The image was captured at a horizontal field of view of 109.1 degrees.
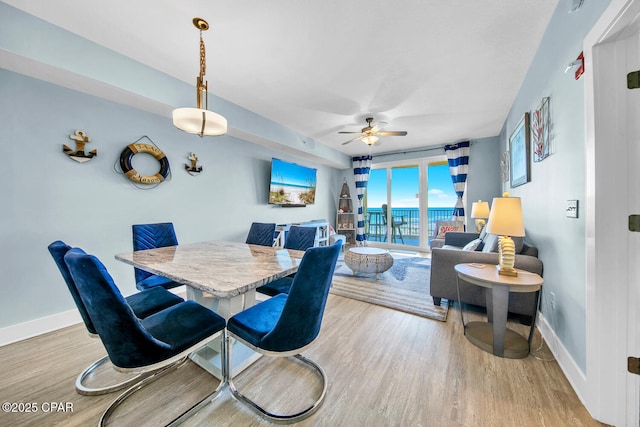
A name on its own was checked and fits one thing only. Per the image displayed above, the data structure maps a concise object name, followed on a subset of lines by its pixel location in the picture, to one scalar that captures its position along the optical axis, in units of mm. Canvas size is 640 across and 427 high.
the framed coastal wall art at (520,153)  2314
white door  1083
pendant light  1575
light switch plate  1361
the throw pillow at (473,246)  2851
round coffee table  3217
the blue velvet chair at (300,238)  2367
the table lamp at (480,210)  3932
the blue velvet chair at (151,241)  1998
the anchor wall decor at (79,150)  2139
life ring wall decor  2443
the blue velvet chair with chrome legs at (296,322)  1096
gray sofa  1991
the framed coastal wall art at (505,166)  3506
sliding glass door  5398
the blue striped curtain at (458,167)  4805
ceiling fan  3361
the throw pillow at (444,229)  4676
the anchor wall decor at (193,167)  3025
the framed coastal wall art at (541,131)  1808
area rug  2455
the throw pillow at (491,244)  2318
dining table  1162
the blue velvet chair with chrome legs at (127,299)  1266
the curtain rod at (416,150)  5141
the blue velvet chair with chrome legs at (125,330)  905
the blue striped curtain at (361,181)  5930
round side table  1602
